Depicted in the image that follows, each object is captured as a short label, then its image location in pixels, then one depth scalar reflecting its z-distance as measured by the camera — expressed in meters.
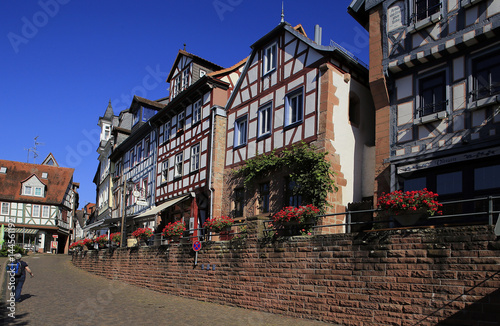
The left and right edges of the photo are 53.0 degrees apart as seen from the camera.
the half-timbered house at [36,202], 55.19
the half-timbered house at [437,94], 12.92
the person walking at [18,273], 15.49
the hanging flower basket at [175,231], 20.34
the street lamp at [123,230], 25.97
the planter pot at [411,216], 10.90
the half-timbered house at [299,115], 17.48
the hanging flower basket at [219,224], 18.31
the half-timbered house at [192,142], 23.39
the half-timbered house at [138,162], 32.03
